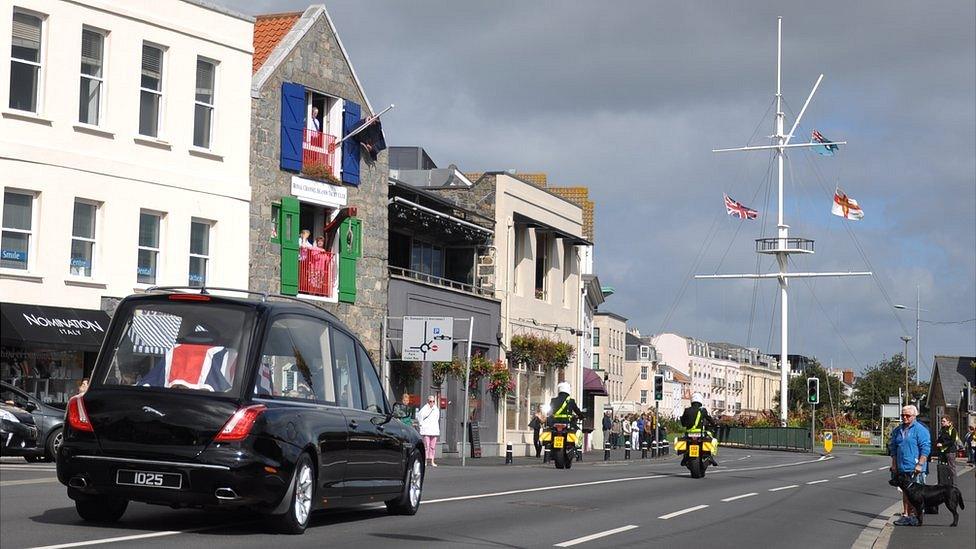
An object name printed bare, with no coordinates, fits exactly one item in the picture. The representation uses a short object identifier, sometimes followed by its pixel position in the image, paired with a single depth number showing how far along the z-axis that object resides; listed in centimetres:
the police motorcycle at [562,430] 3181
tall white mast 8756
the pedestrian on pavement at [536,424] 4266
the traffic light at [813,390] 5344
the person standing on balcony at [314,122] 3835
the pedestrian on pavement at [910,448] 1867
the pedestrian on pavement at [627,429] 5486
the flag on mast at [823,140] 8025
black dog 1872
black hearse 1135
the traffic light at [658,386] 4972
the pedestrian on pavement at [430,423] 3403
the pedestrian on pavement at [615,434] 7062
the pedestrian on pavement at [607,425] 5917
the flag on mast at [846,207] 7481
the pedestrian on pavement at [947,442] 2479
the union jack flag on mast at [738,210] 7294
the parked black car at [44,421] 2434
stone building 3638
